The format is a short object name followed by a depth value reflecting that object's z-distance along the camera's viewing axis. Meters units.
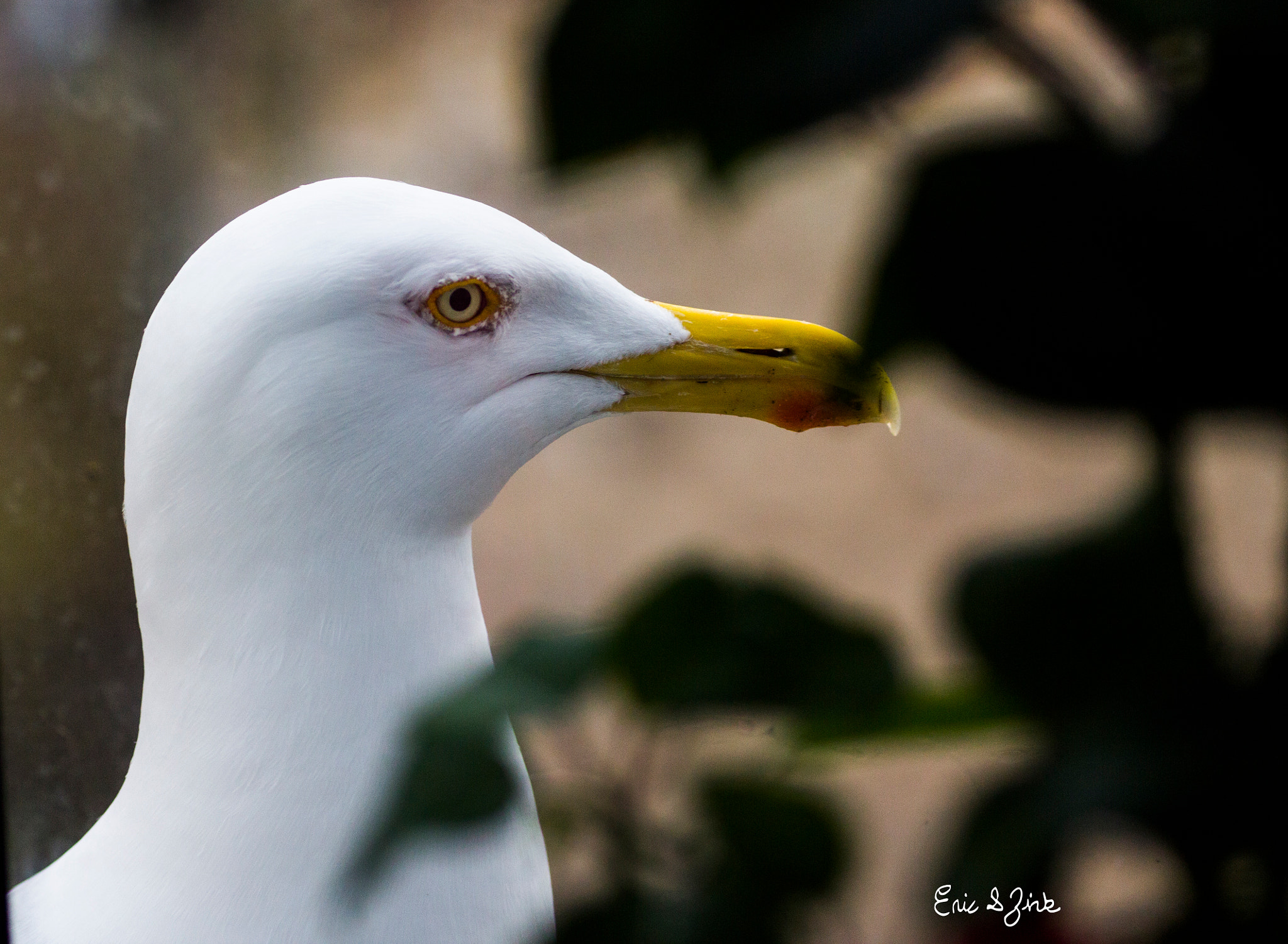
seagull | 3.95
